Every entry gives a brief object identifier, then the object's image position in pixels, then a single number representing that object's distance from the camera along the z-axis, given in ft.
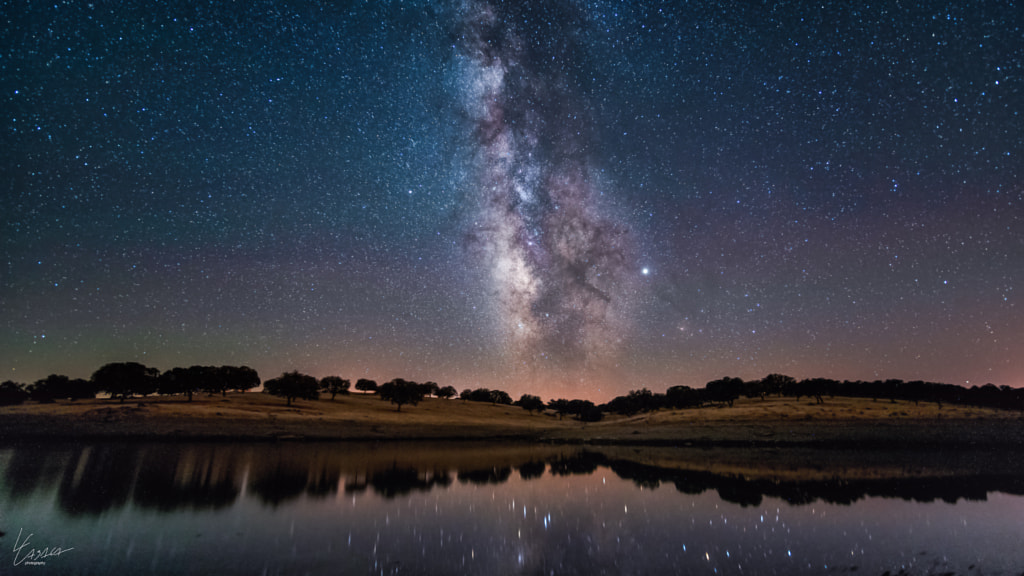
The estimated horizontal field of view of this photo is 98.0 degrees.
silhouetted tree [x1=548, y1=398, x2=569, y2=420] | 529.04
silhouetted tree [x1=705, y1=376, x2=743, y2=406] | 402.72
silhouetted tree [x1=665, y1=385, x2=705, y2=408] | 420.36
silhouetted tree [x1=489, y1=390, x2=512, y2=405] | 561.02
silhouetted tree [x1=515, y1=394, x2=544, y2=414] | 476.91
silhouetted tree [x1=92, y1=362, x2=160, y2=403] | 289.33
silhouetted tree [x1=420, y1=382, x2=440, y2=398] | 541.58
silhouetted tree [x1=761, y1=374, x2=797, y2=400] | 393.43
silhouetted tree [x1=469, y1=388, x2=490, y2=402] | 563.48
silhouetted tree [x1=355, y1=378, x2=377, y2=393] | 488.31
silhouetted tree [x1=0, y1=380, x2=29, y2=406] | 316.87
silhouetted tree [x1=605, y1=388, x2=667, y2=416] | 458.91
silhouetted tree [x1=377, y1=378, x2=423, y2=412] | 350.23
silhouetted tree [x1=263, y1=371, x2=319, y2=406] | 298.35
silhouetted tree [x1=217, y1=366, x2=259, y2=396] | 331.16
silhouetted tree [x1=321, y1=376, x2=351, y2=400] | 386.71
